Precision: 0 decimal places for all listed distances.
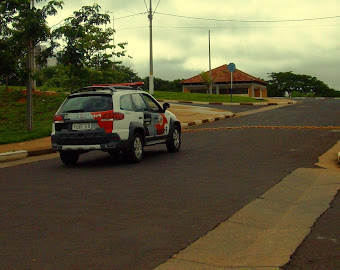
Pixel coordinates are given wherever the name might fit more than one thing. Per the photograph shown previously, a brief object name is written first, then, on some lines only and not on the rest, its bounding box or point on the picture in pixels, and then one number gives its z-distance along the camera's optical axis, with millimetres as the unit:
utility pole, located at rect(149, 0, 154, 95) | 37331
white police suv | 11273
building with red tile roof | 75938
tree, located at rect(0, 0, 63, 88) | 16812
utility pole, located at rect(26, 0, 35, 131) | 18094
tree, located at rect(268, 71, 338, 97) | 99812
